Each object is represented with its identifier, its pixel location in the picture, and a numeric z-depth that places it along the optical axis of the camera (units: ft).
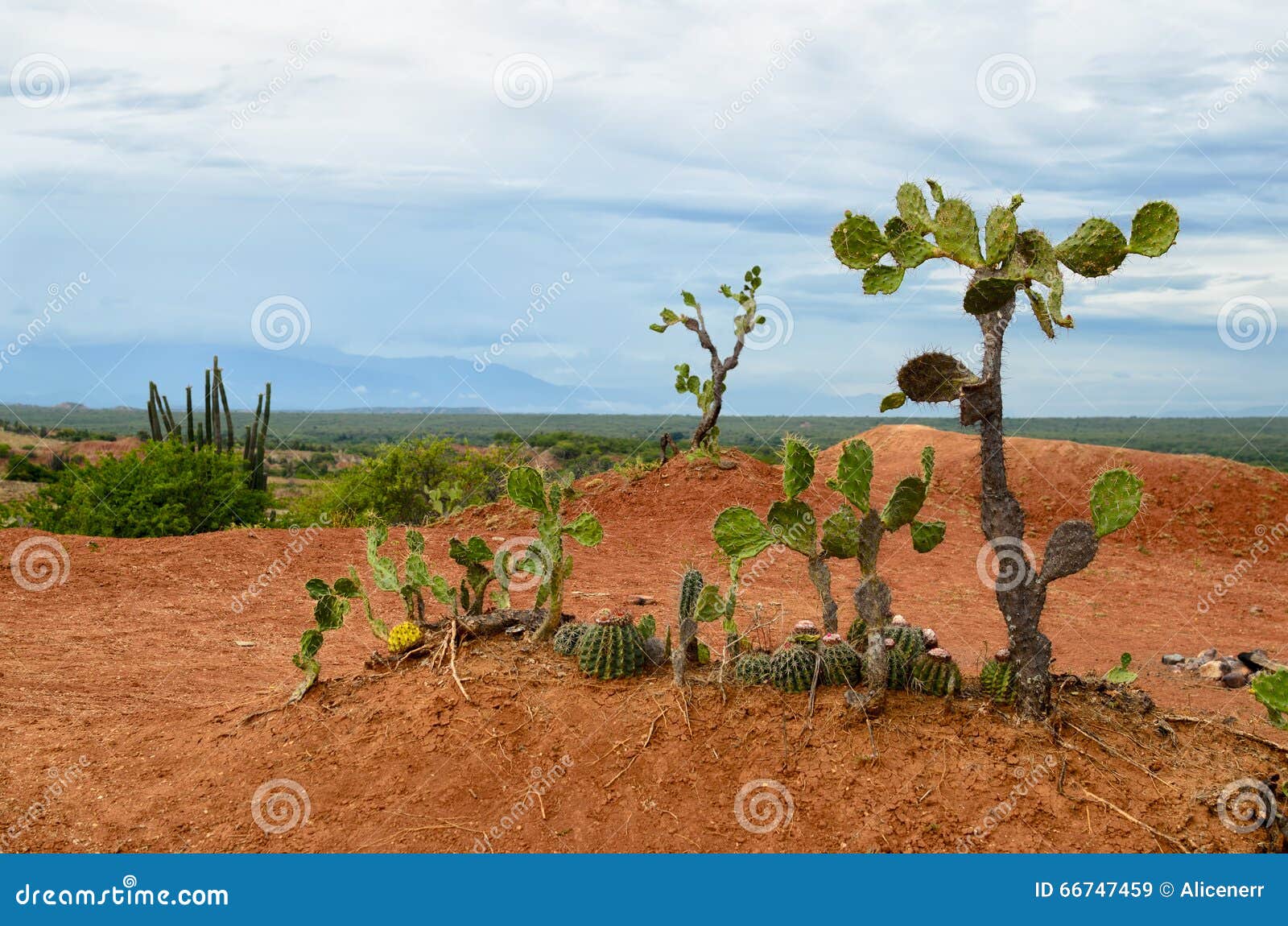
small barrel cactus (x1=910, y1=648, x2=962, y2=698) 17.74
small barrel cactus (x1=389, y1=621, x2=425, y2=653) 21.06
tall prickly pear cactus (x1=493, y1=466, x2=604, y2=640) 19.59
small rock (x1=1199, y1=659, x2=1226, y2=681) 28.07
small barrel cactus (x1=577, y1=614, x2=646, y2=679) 18.86
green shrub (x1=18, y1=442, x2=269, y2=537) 49.26
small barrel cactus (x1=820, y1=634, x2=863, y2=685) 17.94
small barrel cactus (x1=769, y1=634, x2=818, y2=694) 17.98
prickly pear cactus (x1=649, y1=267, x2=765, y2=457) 55.83
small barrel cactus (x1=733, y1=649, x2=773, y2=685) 18.29
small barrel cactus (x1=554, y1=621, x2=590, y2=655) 19.80
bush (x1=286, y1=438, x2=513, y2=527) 63.10
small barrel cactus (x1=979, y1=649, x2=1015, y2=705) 17.53
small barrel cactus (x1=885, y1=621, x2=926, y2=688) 17.87
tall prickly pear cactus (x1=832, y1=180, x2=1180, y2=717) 15.90
